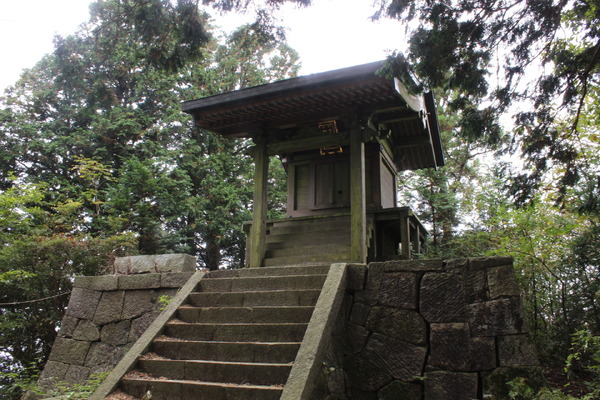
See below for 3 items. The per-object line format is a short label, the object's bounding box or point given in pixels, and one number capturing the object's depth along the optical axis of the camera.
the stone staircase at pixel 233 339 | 4.18
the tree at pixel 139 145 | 13.64
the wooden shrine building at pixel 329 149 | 6.94
